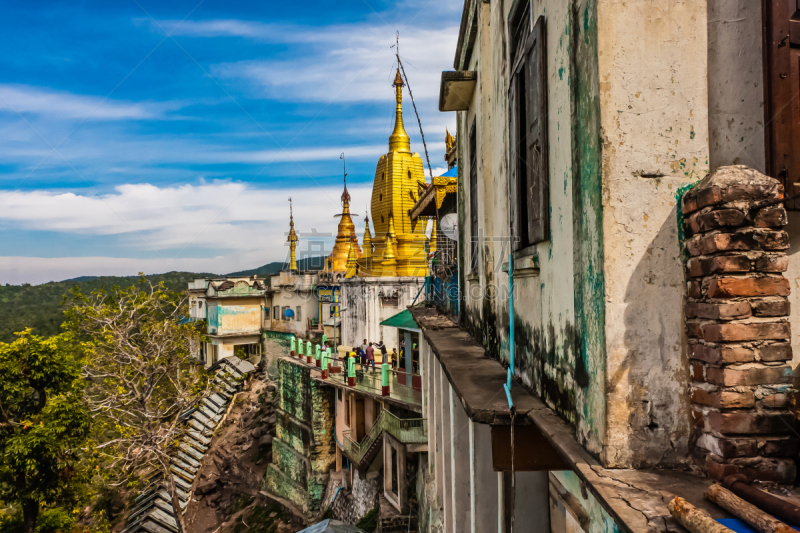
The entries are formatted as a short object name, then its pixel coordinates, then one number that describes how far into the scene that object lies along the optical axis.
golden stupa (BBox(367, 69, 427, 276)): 26.34
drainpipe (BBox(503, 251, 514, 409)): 4.23
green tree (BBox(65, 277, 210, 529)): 17.70
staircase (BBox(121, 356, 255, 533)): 21.30
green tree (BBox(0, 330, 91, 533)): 15.18
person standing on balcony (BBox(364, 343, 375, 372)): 20.70
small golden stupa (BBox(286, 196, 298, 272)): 49.70
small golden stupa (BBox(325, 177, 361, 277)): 36.38
